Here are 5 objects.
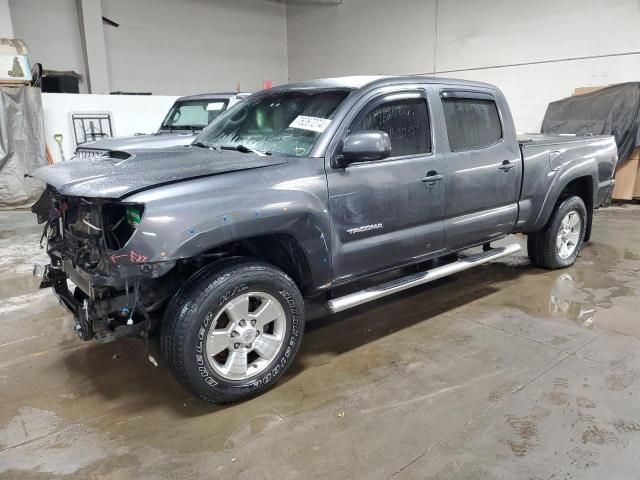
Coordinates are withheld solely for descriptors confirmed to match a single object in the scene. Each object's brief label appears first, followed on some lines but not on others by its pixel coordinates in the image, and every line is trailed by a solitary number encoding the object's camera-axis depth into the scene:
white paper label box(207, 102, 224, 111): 7.40
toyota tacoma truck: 2.43
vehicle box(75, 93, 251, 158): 6.65
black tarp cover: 8.52
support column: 12.27
